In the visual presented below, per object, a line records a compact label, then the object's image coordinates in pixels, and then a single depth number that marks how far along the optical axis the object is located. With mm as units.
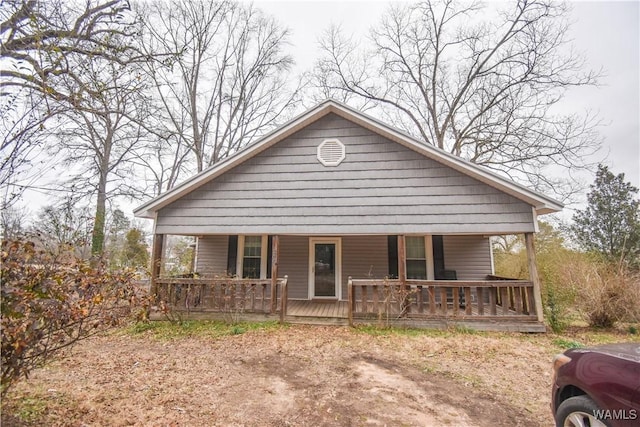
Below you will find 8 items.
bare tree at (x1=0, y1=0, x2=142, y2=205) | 3613
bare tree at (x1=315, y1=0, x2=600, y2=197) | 12625
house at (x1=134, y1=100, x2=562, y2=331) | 6809
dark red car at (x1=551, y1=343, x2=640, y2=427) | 1918
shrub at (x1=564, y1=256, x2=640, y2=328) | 6801
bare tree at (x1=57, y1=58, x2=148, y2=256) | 13203
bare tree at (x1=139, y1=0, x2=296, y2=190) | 16086
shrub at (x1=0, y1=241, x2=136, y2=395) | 2283
